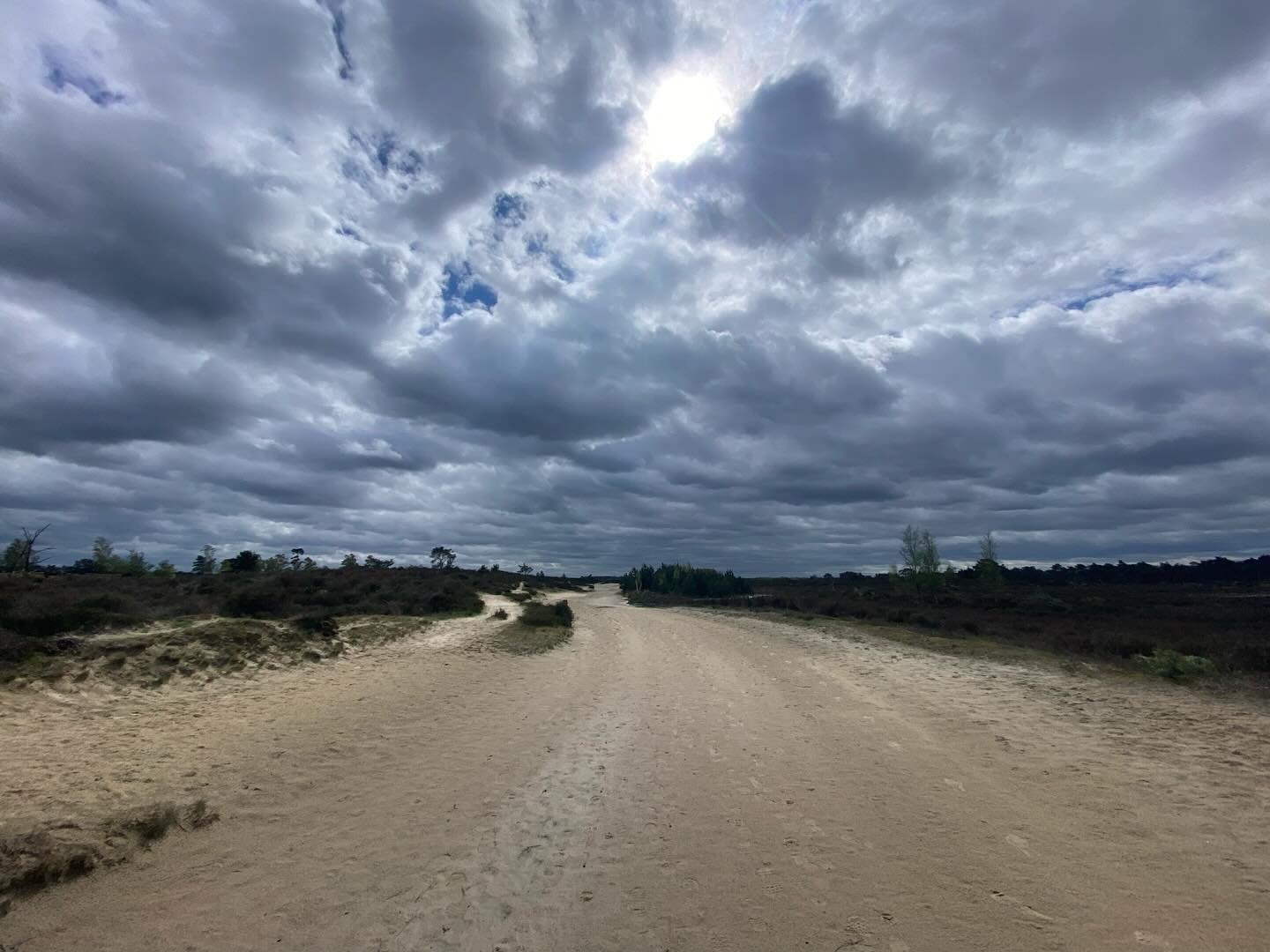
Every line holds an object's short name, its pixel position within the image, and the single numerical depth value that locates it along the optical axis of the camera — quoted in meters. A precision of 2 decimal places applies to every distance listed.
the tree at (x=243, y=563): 65.75
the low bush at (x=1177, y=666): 15.91
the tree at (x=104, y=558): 59.16
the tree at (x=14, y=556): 35.72
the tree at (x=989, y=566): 74.31
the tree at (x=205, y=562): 71.57
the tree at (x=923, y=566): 65.38
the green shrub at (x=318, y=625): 21.45
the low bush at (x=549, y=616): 35.28
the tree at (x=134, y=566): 59.22
